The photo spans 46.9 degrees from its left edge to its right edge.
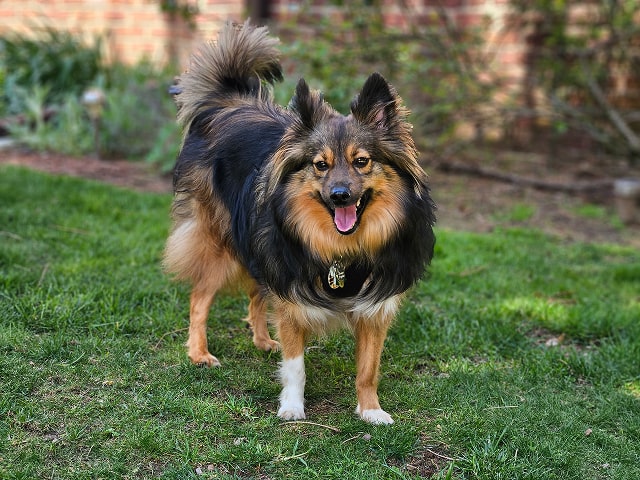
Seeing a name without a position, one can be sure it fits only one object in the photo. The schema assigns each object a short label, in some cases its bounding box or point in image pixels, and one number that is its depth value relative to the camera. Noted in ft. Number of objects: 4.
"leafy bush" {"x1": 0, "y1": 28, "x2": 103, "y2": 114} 32.81
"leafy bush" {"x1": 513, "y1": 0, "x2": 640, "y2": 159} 28.32
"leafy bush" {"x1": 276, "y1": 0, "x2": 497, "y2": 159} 27.12
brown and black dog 11.30
